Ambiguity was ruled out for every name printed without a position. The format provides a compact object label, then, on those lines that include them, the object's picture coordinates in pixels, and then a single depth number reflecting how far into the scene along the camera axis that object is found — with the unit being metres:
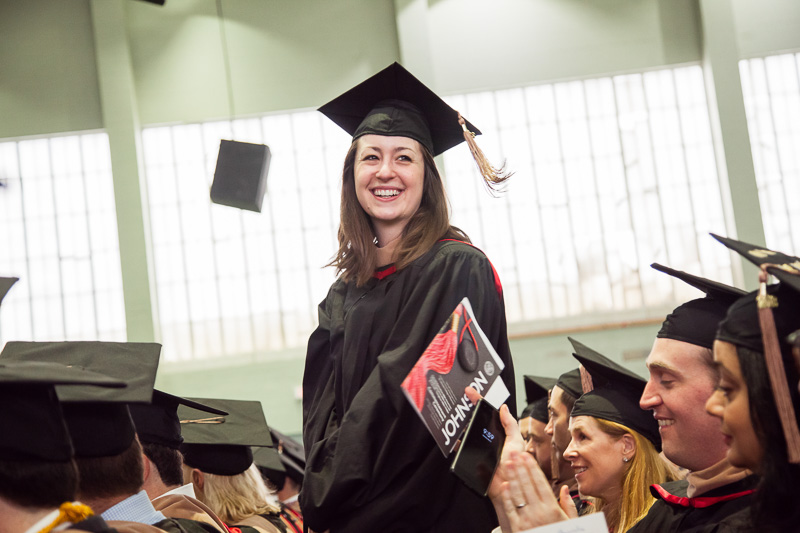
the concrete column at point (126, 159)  10.27
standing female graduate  2.29
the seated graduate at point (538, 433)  4.71
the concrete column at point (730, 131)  10.34
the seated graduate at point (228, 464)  3.88
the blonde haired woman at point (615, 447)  3.16
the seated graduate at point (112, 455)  2.05
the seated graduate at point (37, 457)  1.69
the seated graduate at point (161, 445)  2.98
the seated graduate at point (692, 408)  2.34
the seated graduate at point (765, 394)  1.63
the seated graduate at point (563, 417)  3.99
